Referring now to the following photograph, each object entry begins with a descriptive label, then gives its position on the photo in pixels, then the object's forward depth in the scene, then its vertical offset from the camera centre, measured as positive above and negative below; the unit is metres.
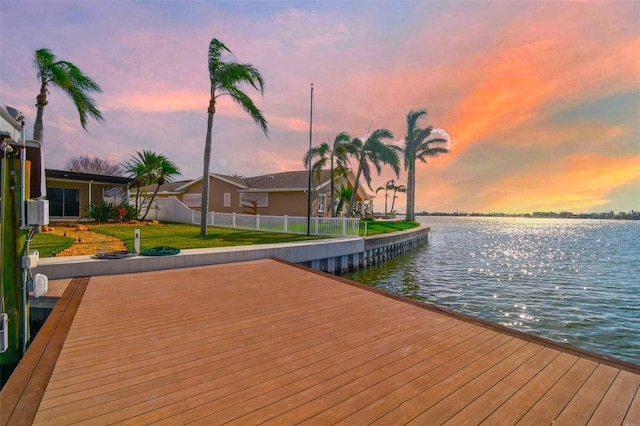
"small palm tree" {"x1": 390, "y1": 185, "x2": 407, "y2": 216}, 69.92 +4.93
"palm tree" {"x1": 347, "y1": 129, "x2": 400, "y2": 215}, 21.22 +4.10
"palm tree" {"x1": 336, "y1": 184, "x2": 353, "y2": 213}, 25.50 +1.17
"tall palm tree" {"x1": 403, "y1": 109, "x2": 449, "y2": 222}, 35.84 +7.62
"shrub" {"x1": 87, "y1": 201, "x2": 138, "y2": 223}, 17.64 -0.47
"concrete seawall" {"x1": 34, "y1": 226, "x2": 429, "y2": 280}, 6.61 -1.49
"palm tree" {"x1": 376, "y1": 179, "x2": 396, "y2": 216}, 71.25 +5.55
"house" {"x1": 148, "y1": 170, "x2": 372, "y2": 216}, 21.86 +1.12
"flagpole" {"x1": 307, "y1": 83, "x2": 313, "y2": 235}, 14.57 +4.19
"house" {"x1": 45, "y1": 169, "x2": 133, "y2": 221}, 17.34 +0.72
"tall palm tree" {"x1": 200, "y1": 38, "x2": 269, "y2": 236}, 13.26 +5.51
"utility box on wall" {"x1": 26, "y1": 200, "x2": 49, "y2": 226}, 3.86 -0.12
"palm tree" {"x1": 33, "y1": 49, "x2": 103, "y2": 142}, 11.70 +4.96
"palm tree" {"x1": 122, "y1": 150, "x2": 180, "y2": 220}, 19.91 +2.48
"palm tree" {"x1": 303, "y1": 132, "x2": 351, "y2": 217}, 20.89 +3.79
